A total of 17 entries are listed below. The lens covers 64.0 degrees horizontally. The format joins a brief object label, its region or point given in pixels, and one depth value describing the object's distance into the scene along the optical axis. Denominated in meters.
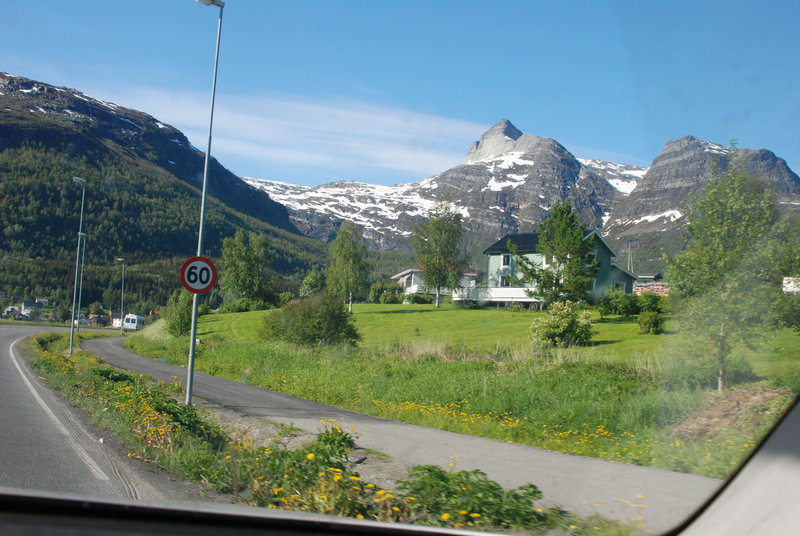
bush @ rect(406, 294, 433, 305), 71.69
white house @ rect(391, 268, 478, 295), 75.25
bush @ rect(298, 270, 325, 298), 74.81
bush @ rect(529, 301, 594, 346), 26.91
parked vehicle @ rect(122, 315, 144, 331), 99.62
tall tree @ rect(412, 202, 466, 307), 65.06
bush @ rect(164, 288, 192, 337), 48.12
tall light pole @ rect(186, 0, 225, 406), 13.40
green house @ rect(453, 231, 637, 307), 47.12
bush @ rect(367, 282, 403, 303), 74.12
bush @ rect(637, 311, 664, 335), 25.50
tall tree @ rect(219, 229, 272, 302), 61.06
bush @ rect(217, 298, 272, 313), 64.75
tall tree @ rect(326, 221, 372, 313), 63.72
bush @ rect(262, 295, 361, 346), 30.67
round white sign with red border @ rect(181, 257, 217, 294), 13.08
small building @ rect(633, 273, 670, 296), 41.62
